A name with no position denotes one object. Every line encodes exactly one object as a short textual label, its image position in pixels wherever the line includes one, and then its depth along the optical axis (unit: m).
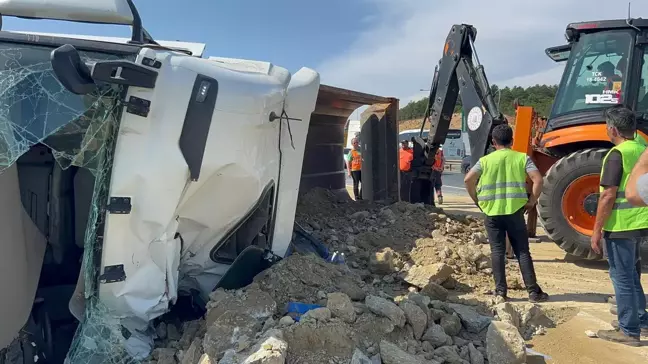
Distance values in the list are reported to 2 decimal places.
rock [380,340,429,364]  2.58
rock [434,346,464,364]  2.79
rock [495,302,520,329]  3.36
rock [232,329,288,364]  2.35
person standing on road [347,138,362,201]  11.21
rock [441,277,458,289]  4.36
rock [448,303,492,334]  3.20
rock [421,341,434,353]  2.86
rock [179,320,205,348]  2.84
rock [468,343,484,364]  2.86
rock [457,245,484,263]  4.95
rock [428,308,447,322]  3.18
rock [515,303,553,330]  3.67
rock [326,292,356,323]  2.79
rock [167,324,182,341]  2.96
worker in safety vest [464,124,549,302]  4.33
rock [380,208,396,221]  5.87
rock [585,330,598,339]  3.65
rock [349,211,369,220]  5.84
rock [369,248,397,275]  4.46
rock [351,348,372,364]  2.48
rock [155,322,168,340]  2.94
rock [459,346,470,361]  2.89
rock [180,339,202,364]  2.61
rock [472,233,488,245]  5.92
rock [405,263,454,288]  4.16
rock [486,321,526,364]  2.85
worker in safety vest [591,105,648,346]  3.57
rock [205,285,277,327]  2.77
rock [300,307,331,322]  2.68
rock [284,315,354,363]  2.52
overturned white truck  2.60
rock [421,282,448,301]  3.93
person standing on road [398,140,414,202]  7.35
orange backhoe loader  5.79
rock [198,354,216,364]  2.45
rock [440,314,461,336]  3.10
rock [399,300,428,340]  2.94
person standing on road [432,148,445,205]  11.14
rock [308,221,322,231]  5.26
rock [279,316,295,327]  2.68
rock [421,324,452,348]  2.94
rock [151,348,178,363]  2.71
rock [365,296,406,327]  2.86
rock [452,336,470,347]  3.02
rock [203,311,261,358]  2.56
